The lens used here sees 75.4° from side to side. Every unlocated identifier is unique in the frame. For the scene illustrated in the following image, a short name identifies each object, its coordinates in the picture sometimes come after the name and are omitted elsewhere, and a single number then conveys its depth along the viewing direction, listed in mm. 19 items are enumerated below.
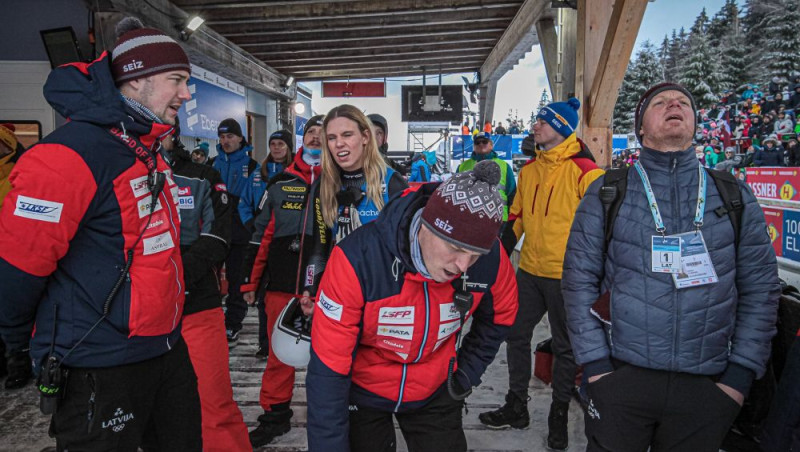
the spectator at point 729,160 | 16584
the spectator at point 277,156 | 5371
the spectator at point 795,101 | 18422
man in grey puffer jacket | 1824
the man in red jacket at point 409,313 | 1479
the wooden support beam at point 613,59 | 4297
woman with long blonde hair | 2600
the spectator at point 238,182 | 5371
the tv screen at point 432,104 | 14086
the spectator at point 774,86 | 20516
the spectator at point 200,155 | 7382
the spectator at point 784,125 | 17417
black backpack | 1884
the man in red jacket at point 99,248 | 1458
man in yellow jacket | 3111
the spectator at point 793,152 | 14031
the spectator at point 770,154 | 14663
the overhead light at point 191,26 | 6941
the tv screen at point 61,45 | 5512
